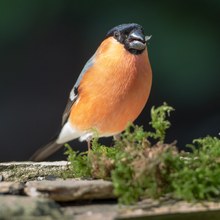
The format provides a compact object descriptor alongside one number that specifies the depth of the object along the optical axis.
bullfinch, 4.48
